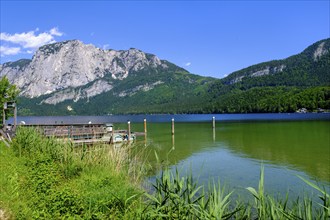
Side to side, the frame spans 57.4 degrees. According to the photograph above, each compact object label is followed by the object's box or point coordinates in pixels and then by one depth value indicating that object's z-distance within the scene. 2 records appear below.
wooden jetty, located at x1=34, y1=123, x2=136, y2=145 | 31.52
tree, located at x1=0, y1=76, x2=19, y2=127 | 34.72
